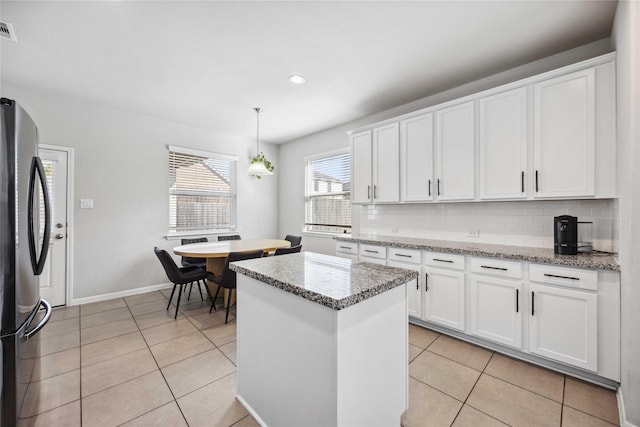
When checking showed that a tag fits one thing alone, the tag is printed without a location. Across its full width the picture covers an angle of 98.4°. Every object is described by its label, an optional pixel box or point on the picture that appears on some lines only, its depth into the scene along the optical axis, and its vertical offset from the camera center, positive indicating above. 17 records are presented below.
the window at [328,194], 4.78 +0.38
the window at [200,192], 4.64 +0.41
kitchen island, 1.19 -0.63
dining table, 3.27 -0.44
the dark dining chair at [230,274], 2.89 -0.66
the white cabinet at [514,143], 2.16 +0.69
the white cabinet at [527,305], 1.94 -0.75
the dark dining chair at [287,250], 3.55 -0.47
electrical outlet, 3.05 -0.21
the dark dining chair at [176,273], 3.08 -0.71
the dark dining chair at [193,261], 4.00 -0.71
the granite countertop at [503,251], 1.98 -0.32
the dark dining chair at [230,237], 4.86 -0.41
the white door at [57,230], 3.51 -0.21
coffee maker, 2.22 -0.17
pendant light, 4.01 +0.71
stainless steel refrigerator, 1.29 -0.22
